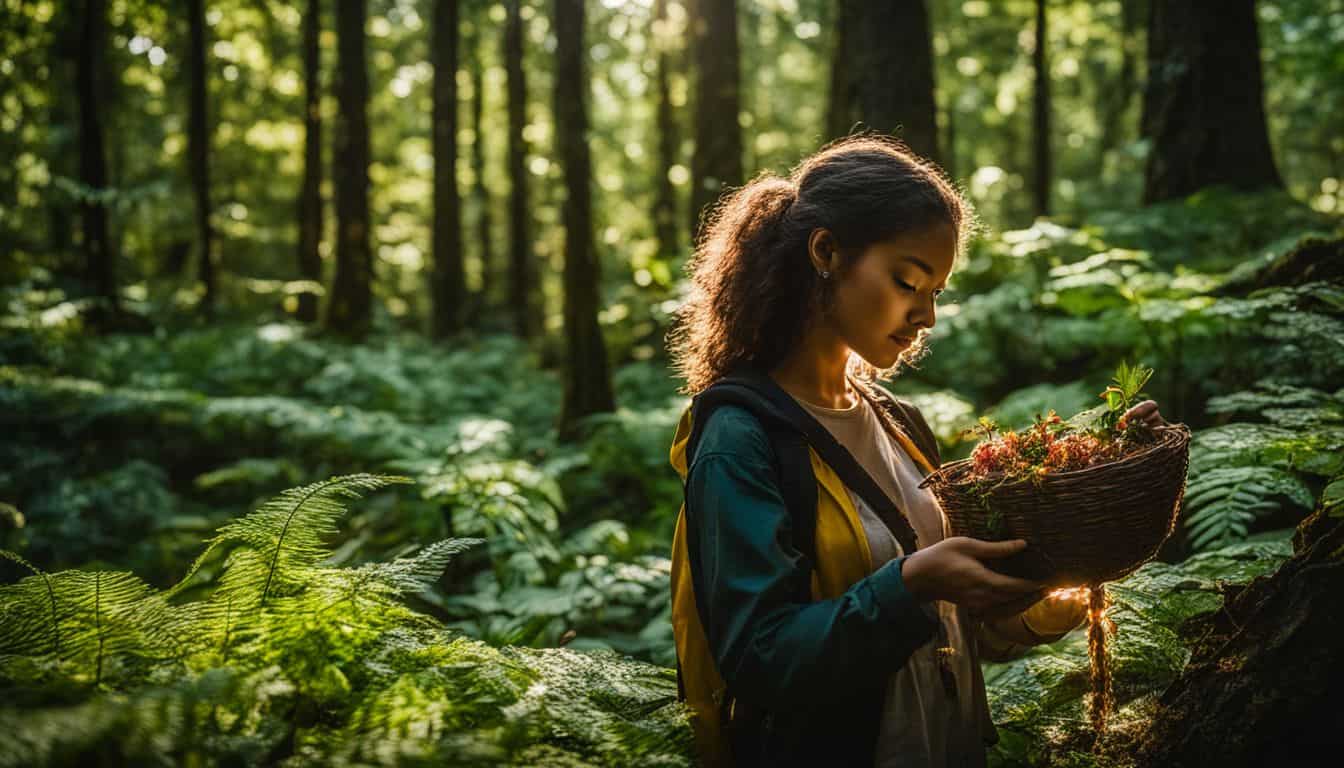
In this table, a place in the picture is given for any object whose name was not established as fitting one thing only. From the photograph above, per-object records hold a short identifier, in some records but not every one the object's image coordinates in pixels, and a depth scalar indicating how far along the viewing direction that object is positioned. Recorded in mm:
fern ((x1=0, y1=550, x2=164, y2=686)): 1826
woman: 1711
